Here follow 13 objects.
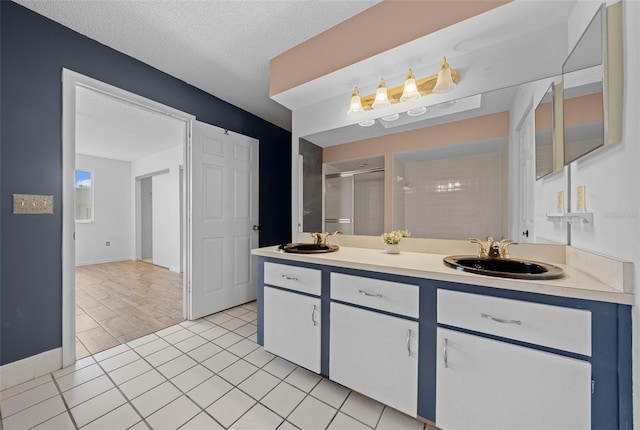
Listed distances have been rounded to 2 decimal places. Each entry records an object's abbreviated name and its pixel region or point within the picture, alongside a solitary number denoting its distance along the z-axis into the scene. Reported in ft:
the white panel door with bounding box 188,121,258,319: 8.36
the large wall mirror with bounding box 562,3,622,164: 3.02
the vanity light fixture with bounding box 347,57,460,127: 5.08
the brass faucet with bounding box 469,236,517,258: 4.52
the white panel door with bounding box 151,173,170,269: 16.35
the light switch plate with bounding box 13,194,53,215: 5.16
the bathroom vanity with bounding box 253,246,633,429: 2.77
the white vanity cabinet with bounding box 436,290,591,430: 2.85
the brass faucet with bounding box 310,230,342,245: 6.69
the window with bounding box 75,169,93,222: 17.48
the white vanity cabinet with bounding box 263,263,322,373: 5.01
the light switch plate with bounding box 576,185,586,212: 3.61
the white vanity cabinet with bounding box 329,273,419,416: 3.94
